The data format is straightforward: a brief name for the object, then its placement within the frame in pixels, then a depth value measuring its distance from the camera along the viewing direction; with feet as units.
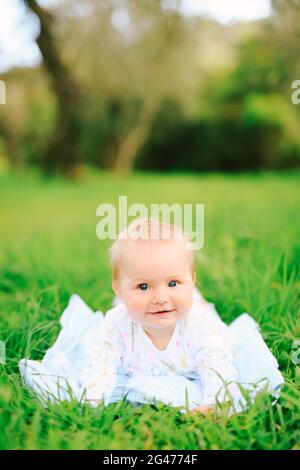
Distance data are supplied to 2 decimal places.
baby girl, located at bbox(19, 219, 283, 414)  5.44
